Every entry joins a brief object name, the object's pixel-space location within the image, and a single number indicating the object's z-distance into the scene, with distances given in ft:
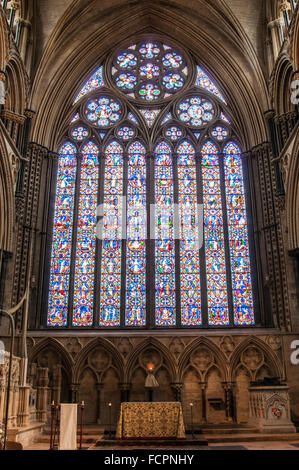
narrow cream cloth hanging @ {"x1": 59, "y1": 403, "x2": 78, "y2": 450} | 28.89
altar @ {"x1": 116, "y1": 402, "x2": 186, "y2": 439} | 35.65
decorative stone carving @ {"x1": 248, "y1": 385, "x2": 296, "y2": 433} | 39.52
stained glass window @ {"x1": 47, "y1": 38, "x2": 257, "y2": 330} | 53.06
